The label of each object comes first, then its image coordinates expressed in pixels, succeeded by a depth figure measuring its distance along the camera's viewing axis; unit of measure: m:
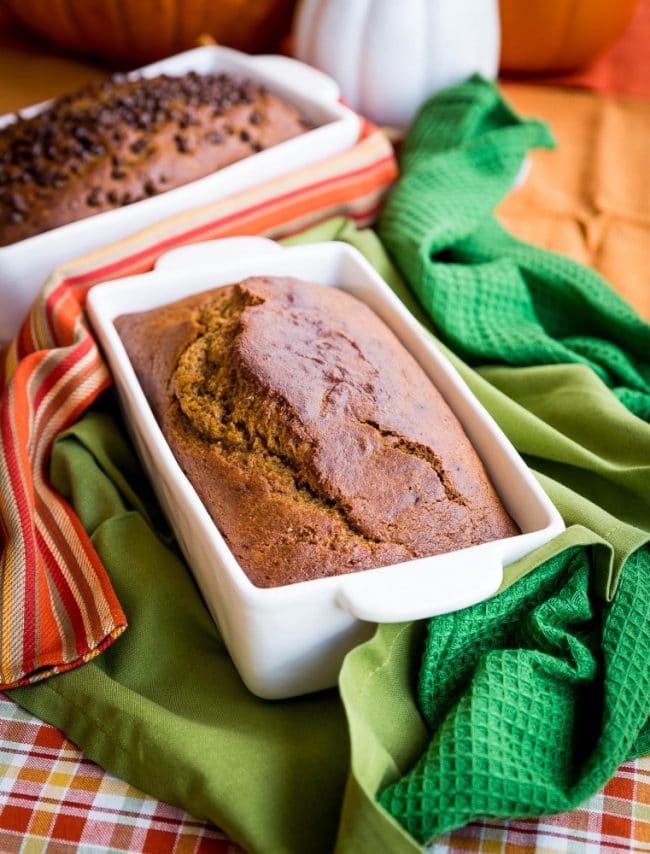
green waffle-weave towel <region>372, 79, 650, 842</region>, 0.81
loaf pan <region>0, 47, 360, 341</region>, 1.24
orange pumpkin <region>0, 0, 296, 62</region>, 1.75
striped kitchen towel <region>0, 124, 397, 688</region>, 0.96
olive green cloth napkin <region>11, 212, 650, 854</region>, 0.83
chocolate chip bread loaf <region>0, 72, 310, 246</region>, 1.32
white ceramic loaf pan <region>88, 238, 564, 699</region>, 0.82
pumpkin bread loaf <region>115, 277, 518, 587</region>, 0.91
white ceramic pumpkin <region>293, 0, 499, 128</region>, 1.57
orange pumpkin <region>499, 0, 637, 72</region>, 1.81
